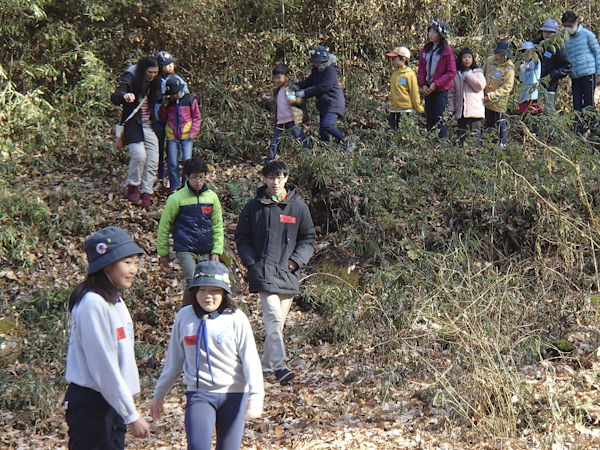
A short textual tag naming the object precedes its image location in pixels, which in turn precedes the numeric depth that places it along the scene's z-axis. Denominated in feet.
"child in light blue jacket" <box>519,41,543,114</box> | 31.89
